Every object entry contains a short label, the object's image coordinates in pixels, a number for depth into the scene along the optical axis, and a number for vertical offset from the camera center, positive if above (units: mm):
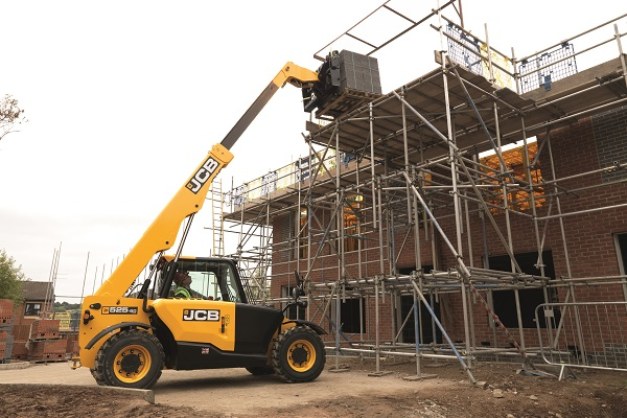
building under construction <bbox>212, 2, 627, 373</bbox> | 9344 +3088
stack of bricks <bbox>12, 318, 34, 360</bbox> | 14938 -469
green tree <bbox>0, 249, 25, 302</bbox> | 36438 +3518
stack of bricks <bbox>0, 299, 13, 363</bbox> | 13812 -116
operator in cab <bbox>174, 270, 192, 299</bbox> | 7852 +694
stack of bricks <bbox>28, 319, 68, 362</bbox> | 14812 -569
